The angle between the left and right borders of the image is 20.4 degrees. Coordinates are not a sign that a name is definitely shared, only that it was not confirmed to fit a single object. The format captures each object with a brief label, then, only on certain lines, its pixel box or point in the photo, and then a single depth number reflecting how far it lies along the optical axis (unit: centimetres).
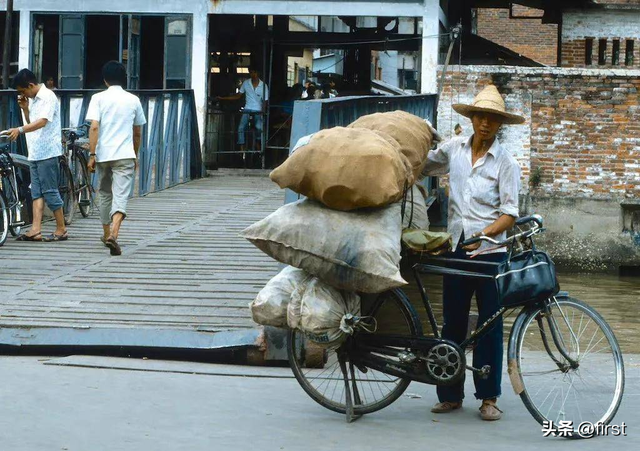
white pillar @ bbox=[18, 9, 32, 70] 3051
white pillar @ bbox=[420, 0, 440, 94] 2927
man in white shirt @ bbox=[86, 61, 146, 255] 1586
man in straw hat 877
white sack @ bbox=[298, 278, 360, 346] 837
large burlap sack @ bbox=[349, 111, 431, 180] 1019
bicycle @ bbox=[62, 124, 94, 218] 1915
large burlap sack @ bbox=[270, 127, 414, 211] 840
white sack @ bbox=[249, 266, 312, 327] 855
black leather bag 819
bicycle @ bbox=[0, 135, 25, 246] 1635
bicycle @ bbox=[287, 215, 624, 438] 824
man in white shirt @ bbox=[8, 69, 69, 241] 1641
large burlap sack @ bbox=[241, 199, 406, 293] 824
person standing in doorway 3013
